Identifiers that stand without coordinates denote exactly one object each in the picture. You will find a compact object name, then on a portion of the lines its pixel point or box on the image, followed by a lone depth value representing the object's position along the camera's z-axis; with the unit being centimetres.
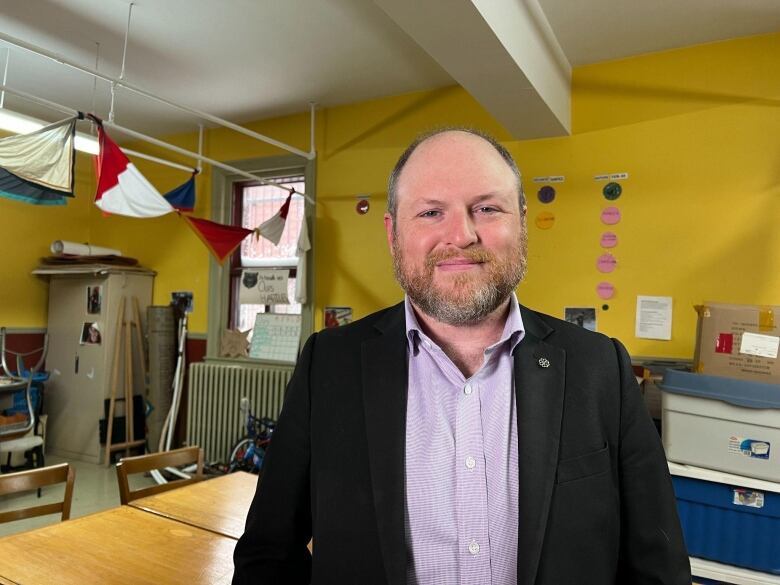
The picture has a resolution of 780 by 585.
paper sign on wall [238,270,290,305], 470
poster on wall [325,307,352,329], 442
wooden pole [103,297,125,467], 482
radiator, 446
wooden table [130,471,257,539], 189
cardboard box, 238
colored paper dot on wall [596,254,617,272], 348
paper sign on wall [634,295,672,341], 331
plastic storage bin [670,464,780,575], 236
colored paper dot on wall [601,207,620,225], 347
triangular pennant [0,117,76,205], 258
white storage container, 230
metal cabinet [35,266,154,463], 495
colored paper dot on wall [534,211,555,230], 368
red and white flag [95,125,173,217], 297
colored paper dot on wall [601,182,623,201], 347
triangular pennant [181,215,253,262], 387
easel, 490
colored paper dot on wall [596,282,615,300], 348
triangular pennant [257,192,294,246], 425
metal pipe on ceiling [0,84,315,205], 272
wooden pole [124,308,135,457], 502
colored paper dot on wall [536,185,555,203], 367
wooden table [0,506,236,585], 148
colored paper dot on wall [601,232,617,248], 348
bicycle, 404
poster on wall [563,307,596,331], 353
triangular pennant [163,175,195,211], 449
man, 95
